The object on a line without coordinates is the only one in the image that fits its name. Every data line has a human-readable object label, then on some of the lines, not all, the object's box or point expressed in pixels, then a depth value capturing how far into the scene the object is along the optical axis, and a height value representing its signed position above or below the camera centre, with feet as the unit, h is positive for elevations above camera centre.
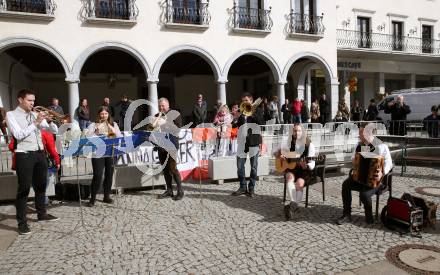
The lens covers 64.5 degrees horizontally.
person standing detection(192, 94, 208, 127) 44.93 +1.96
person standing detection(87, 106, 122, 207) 20.36 -1.88
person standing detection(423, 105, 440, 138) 36.68 -0.55
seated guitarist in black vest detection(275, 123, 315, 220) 17.90 -2.34
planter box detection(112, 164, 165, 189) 23.31 -3.32
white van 55.47 +3.51
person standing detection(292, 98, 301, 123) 53.62 +2.14
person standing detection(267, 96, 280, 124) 52.34 +2.49
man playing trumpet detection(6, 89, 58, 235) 15.44 -0.63
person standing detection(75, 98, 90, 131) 42.80 +1.82
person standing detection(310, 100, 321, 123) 55.11 +1.96
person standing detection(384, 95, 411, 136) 41.14 +1.09
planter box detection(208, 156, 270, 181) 25.82 -3.10
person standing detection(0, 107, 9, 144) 36.24 +0.93
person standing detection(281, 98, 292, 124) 54.08 +1.73
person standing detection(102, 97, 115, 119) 40.16 +3.10
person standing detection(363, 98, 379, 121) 54.95 +1.76
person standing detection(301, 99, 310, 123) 54.29 +1.82
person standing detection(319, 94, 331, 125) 54.03 +2.67
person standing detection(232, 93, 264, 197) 22.00 -1.15
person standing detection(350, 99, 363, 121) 60.44 +1.84
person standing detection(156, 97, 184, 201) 21.48 -0.51
